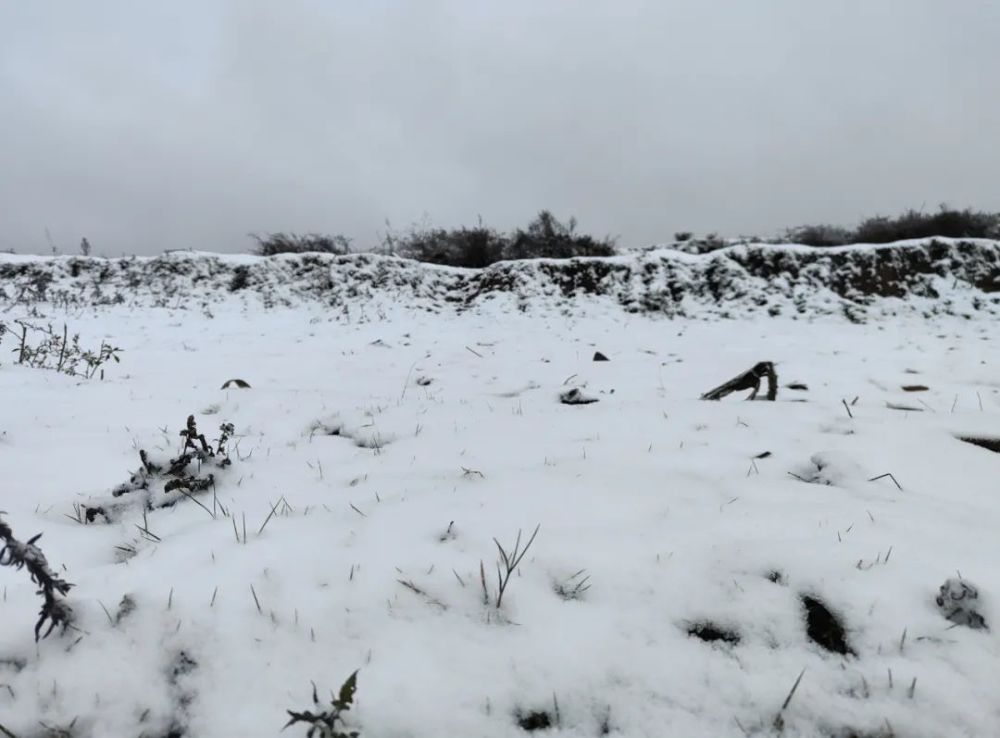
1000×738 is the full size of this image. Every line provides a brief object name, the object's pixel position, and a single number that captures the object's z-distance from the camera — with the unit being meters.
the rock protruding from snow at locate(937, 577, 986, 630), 1.30
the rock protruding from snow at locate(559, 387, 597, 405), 3.97
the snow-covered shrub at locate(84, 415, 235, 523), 2.14
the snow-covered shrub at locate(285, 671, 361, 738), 0.95
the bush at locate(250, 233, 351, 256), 17.12
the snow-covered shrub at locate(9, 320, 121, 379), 4.61
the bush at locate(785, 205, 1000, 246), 15.44
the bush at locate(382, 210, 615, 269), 15.76
